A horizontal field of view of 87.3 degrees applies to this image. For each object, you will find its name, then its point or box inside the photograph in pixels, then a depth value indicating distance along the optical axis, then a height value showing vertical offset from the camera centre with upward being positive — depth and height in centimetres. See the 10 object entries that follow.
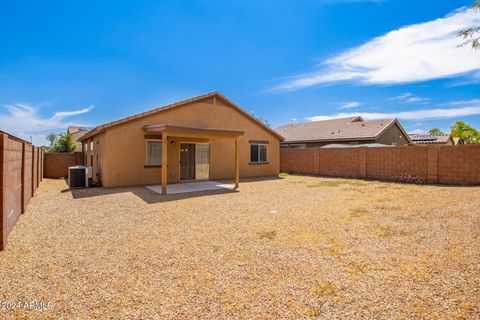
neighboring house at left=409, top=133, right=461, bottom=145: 3102 +279
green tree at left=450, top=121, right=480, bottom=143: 4478 +531
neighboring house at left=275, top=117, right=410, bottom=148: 2119 +257
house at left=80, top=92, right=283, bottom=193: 1153 +78
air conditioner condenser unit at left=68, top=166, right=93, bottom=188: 1188 -82
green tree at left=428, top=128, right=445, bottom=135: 6380 +760
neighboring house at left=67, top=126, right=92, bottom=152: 3267 +412
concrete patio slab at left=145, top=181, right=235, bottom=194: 1093 -126
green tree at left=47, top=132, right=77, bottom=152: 2503 +158
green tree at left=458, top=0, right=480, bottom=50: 600 +304
